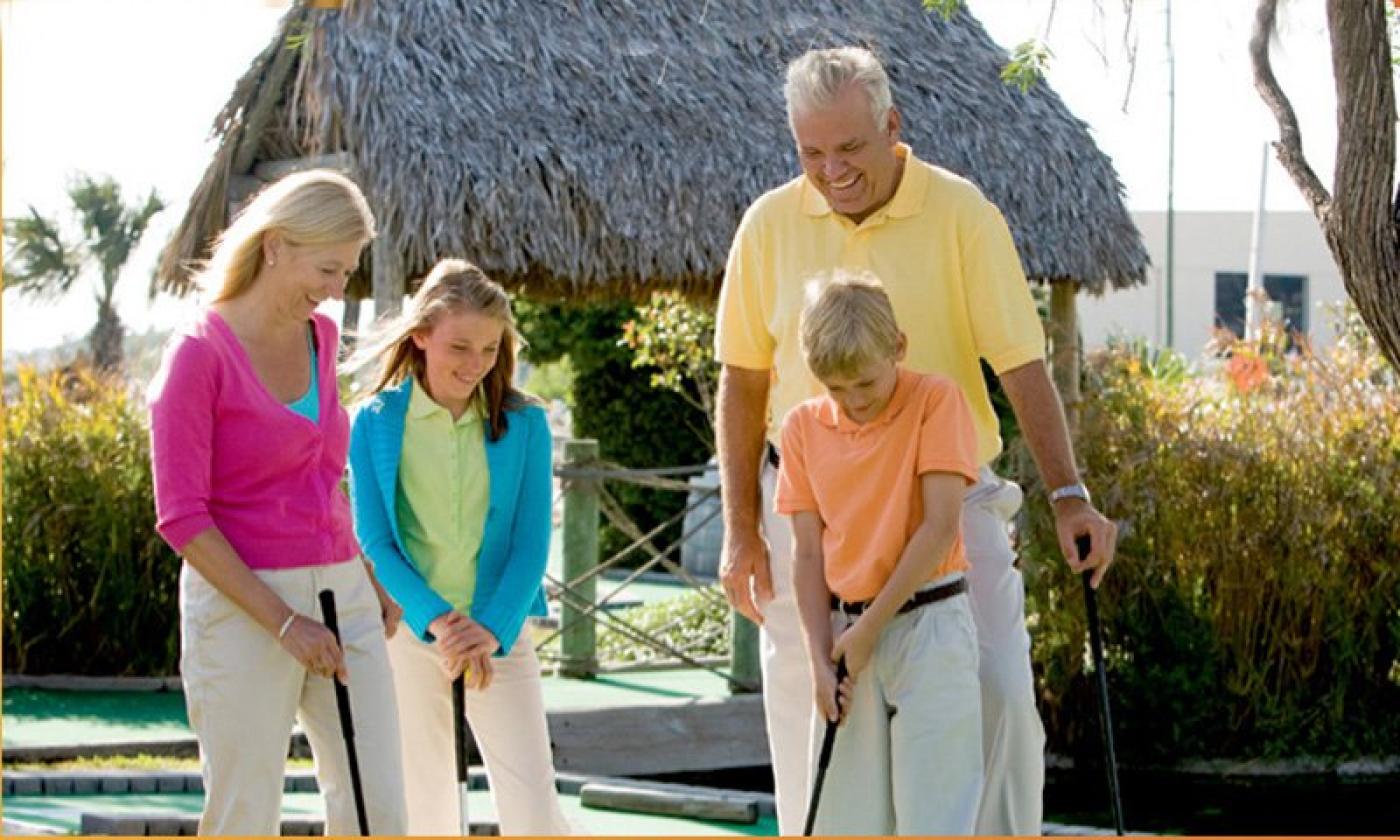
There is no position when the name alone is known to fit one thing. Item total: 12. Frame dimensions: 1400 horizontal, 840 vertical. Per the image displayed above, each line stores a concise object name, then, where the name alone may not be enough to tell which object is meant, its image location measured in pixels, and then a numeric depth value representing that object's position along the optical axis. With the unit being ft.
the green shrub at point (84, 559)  36.09
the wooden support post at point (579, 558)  35.83
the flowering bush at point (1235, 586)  31.91
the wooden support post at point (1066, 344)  33.22
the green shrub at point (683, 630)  38.78
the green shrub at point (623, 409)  54.49
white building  132.16
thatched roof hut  30.68
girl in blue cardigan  15.94
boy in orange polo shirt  13.79
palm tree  91.20
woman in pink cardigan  13.44
